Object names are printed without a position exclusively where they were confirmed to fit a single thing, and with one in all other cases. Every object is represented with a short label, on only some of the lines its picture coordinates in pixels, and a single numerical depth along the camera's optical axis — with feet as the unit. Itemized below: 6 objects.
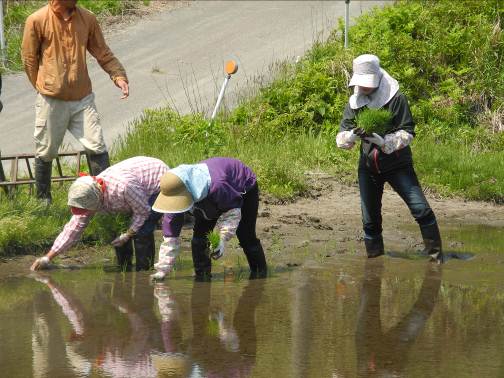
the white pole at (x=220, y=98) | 84.19
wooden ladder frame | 64.03
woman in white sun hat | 55.09
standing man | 60.29
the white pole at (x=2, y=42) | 101.40
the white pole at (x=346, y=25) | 91.64
